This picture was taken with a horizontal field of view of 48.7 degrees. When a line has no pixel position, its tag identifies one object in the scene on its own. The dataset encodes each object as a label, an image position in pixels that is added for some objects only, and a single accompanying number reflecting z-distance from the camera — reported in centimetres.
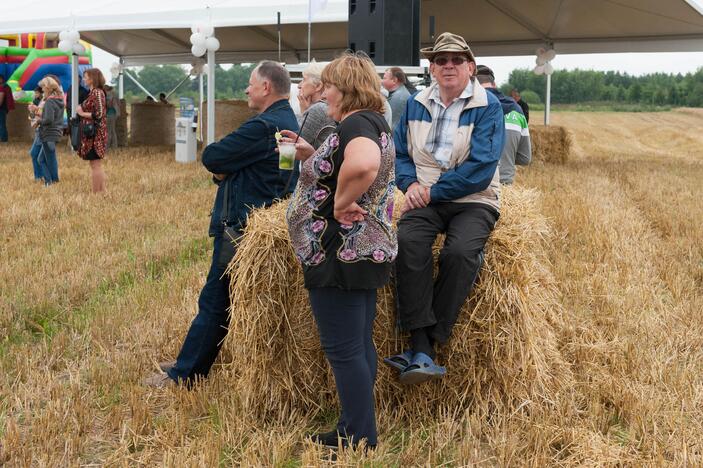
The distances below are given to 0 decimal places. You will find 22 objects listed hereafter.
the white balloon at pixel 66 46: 1532
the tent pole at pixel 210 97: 1372
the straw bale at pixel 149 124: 1892
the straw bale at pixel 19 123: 2027
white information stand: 1440
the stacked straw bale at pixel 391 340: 328
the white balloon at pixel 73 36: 1541
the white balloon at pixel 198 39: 1356
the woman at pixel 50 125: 1001
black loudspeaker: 797
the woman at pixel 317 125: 354
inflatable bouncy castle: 2183
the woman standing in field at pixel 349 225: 273
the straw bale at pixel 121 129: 1838
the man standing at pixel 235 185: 341
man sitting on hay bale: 322
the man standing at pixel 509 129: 545
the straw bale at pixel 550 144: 1540
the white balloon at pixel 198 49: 1350
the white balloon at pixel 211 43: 1359
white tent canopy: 1427
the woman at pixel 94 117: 871
